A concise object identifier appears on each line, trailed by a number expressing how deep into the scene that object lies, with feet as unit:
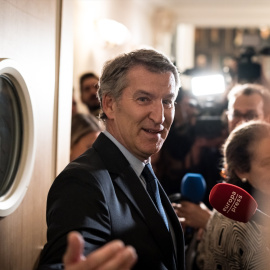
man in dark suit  4.07
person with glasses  9.34
